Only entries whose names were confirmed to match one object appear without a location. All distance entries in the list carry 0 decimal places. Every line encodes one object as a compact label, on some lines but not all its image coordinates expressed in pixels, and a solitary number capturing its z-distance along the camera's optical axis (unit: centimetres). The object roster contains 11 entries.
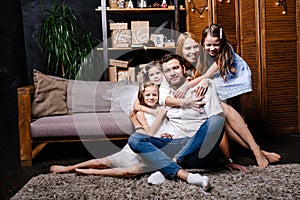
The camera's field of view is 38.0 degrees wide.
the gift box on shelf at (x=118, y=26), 539
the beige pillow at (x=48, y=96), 375
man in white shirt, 280
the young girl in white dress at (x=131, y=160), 296
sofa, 354
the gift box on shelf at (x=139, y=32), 541
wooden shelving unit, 530
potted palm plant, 523
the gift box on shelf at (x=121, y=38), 536
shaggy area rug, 250
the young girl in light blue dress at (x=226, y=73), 313
